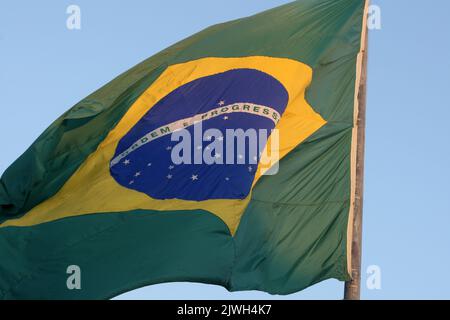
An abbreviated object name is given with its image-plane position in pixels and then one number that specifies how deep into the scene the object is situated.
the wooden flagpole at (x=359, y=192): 14.21
